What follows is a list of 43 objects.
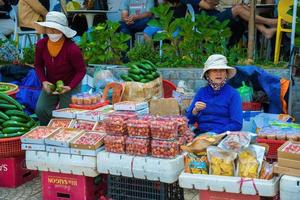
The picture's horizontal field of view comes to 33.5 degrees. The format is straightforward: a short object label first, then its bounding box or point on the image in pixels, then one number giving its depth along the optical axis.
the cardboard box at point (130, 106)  5.23
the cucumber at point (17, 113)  5.50
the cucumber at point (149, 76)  6.61
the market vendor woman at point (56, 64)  5.82
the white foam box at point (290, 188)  3.67
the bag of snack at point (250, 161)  3.84
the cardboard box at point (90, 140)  4.49
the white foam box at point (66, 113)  5.27
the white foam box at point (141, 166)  4.14
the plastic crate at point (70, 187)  4.62
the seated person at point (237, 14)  8.03
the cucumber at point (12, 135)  5.20
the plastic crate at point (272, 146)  5.00
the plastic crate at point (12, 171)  5.23
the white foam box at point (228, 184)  3.73
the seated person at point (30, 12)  9.57
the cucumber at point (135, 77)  6.56
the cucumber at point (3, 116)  5.38
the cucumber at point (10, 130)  5.24
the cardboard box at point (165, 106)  5.84
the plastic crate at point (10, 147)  5.12
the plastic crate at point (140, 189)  4.31
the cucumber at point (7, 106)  5.52
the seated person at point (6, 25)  10.27
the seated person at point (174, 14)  8.78
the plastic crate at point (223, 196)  3.84
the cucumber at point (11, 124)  5.30
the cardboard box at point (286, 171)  3.75
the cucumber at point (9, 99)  5.63
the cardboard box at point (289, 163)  3.74
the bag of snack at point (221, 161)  3.90
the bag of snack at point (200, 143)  4.09
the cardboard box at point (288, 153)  3.79
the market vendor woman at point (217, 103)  4.91
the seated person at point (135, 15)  9.34
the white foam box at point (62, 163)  4.50
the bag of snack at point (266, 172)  3.84
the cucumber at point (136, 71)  6.61
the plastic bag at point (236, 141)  3.95
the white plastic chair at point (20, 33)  9.74
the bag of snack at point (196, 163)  3.99
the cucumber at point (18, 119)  5.43
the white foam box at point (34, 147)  4.70
